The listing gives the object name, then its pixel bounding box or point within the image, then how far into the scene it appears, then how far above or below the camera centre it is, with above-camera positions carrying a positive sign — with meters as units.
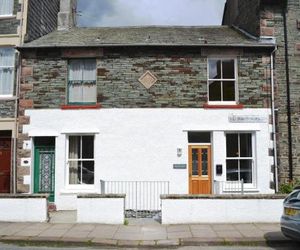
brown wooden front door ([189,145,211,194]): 14.93 -0.53
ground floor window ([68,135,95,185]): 15.13 -0.19
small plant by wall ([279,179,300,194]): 14.01 -1.11
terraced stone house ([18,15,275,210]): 14.84 +1.47
